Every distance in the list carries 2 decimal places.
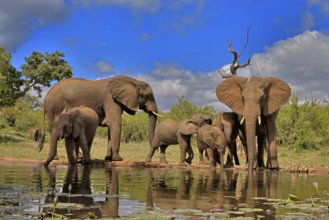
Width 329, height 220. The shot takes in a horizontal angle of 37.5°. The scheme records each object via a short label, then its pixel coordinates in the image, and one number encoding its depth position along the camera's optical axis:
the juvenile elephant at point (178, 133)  18.09
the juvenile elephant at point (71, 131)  14.37
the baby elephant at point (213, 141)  16.25
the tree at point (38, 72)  39.50
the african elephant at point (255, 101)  16.11
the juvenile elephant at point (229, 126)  17.36
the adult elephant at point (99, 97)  18.47
